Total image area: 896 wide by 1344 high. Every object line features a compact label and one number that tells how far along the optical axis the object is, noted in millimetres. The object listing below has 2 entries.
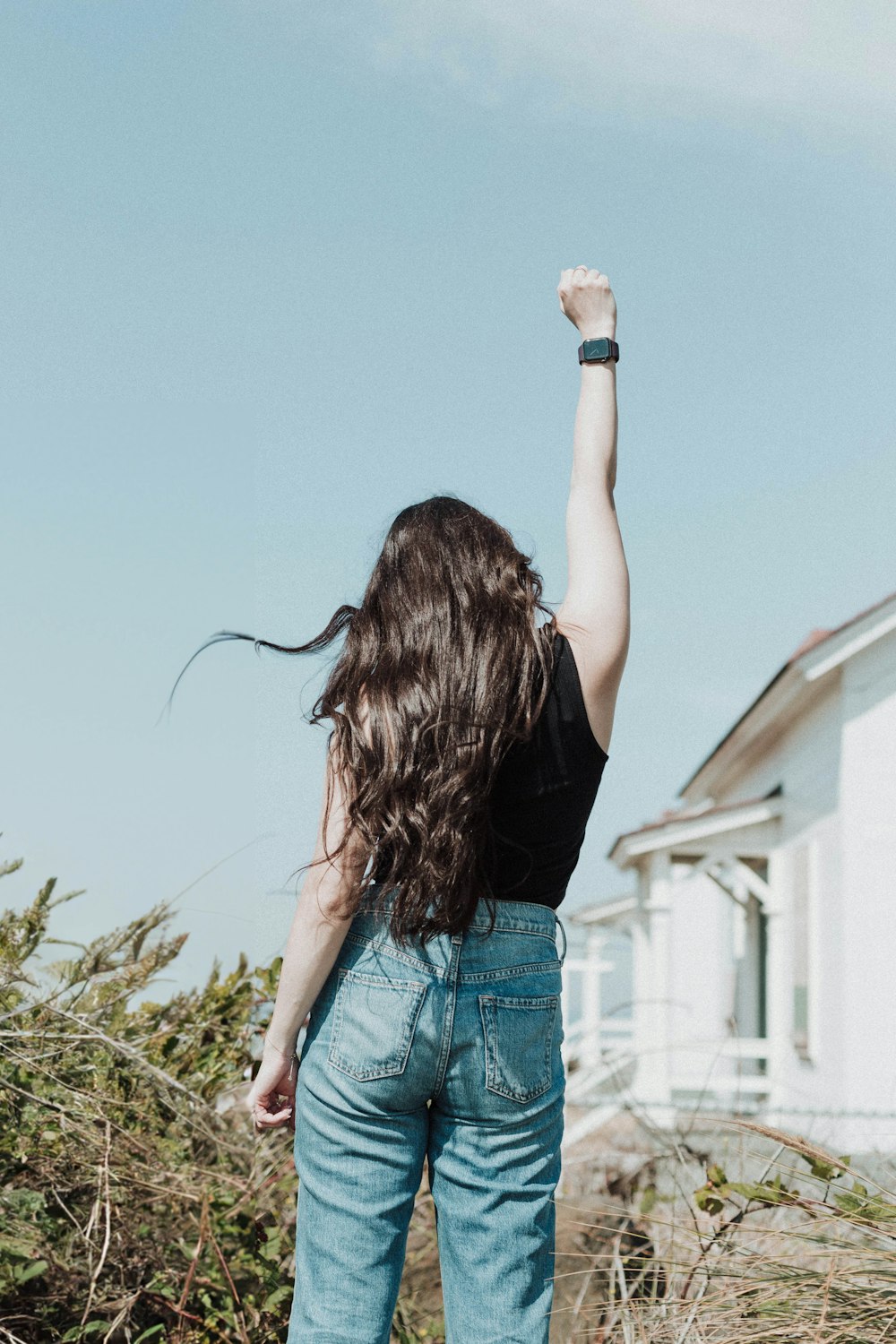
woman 1891
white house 10273
